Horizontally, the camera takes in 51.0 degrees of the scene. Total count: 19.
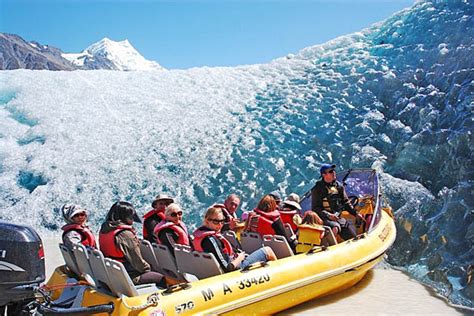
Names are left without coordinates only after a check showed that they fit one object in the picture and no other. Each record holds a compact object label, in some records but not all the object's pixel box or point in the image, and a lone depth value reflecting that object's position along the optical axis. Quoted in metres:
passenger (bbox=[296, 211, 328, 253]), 5.96
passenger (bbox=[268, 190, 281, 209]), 7.07
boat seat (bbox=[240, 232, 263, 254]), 5.86
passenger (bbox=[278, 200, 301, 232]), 6.50
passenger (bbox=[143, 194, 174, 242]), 5.81
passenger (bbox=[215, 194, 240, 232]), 7.18
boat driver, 6.67
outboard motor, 4.10
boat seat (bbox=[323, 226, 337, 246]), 6.08
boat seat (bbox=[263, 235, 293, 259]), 5.60
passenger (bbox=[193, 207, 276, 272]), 4.76
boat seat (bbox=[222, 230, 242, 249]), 6.03
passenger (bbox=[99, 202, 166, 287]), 4.70
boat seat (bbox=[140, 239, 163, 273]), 5.27
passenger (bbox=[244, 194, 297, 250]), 5.90
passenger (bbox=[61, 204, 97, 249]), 5.07
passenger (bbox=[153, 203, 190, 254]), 5.03
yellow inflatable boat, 4.20
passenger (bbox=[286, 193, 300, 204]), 7.45
